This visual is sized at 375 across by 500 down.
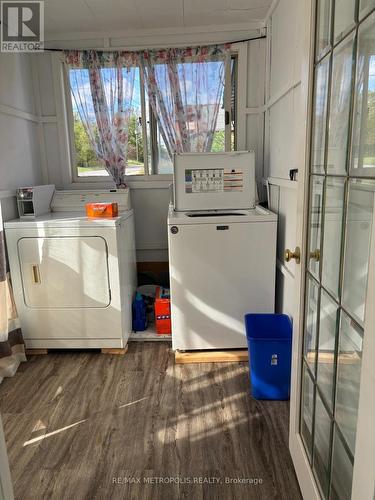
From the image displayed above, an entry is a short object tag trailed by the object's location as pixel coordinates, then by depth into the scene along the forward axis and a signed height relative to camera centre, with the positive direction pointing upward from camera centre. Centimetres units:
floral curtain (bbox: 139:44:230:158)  287 +69
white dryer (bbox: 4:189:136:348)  234 -69
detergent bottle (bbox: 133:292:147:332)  275 -109
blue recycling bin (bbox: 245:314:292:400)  190 -105
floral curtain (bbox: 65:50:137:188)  290 +65
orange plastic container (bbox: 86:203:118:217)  245 -23
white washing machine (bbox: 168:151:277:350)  223 -65
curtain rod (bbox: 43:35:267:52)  283 +104
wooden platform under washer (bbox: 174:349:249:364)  237 -122
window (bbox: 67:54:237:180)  297 +38
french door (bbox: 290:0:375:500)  85 -29
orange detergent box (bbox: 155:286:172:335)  264 -106
